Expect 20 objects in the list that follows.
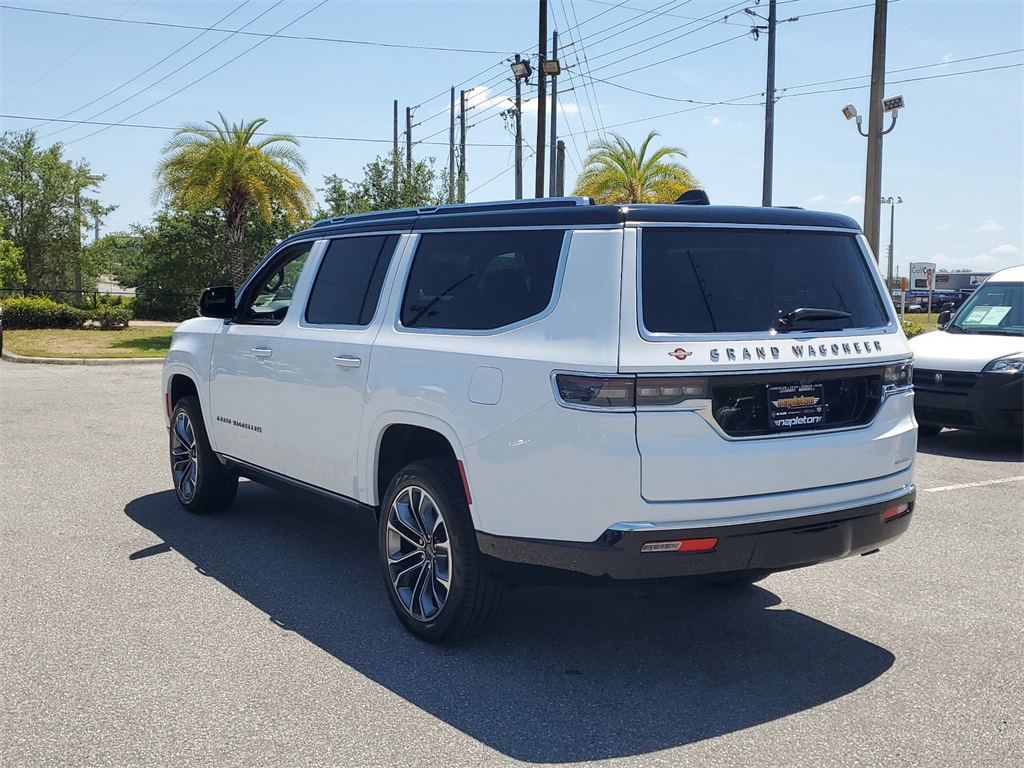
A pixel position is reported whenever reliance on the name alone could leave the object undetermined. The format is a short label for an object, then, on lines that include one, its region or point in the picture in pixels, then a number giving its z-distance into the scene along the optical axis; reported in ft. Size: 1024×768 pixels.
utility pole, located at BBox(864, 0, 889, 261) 57.67
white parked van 33.04
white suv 12.86
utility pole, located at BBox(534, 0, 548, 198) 81.76
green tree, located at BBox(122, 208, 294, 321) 116.47
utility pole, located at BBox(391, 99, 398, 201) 101.04
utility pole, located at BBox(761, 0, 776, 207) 95.61
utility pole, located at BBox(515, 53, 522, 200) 123.75
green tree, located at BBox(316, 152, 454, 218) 101.09
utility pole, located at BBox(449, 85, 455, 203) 167.43
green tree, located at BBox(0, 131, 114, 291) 161.68
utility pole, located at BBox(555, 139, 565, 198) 99.91
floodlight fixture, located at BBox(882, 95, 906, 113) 56.65
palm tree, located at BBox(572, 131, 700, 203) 98.99
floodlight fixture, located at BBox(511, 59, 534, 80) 95.61
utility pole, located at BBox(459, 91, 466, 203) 164.35
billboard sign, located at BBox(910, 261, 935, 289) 251.19
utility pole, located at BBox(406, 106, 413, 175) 179.15
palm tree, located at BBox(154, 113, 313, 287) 88.53
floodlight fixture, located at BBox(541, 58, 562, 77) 81.76
